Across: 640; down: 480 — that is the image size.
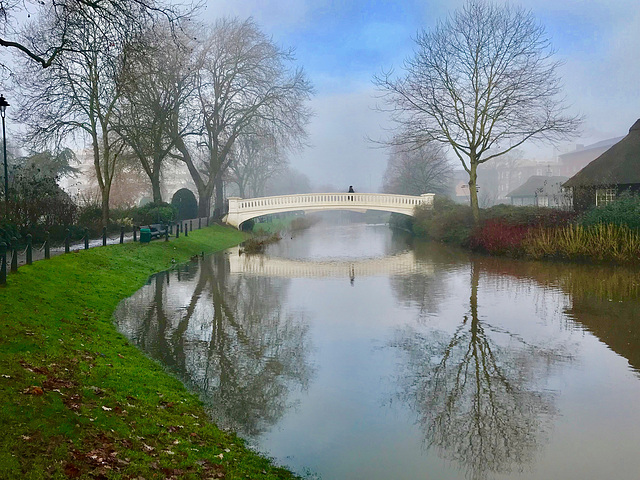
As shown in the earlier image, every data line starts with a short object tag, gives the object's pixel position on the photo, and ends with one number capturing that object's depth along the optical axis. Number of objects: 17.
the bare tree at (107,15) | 10.52
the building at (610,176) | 28.59
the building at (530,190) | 64.88
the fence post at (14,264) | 12.20
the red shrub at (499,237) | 24.61
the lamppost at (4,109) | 18.48
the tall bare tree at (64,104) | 23.78
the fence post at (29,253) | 13.62
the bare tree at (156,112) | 27.17
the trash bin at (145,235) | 24.39
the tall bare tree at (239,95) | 35.94
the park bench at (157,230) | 25.38
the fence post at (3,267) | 10.90
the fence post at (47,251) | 15.26
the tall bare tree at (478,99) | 28.50
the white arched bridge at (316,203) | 40.06
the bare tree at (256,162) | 38.72
